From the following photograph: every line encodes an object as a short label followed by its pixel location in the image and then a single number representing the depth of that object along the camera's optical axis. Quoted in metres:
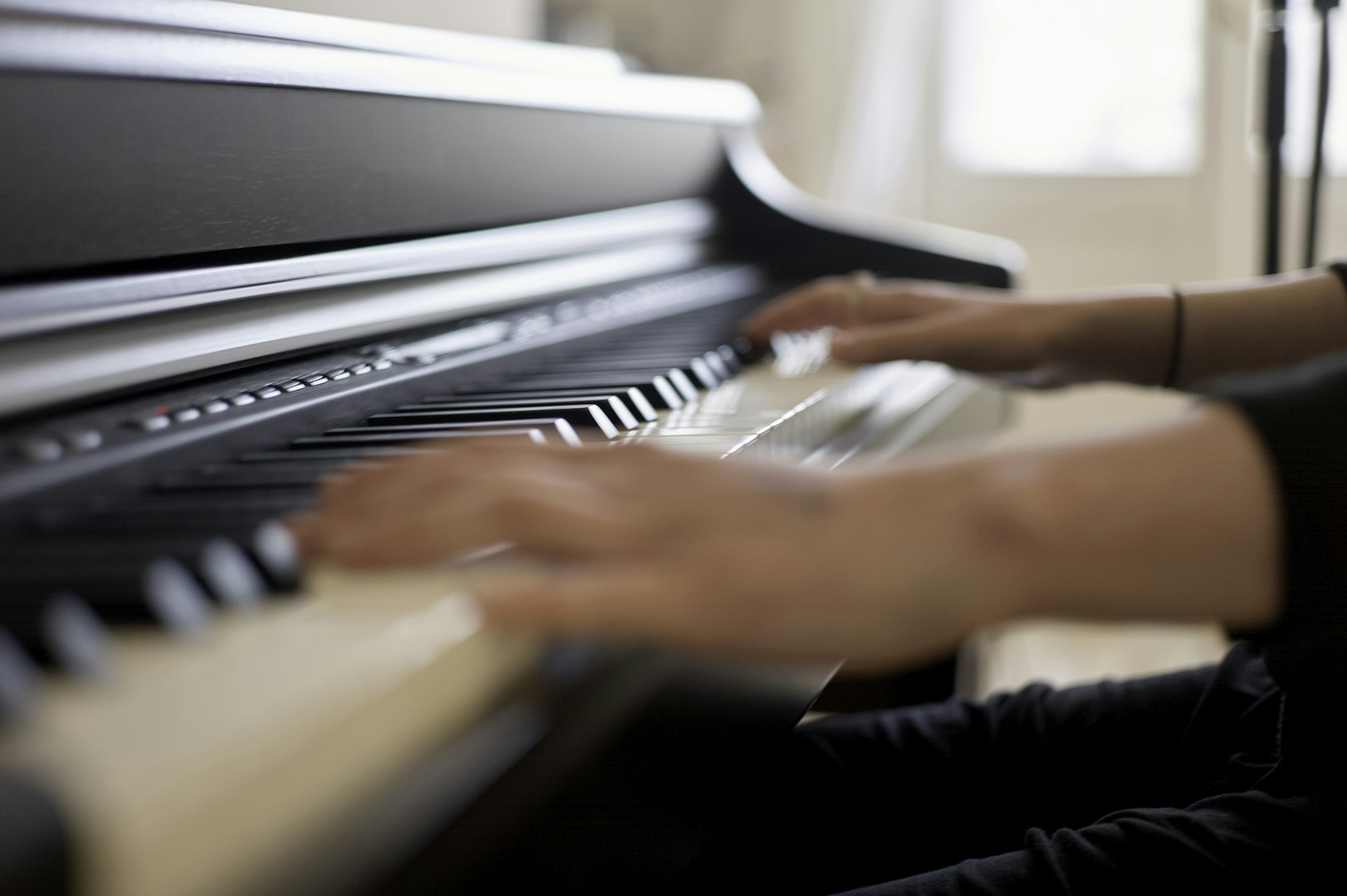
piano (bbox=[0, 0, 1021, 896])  0.39
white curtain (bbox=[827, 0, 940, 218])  3.44
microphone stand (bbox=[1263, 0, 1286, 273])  1.92
